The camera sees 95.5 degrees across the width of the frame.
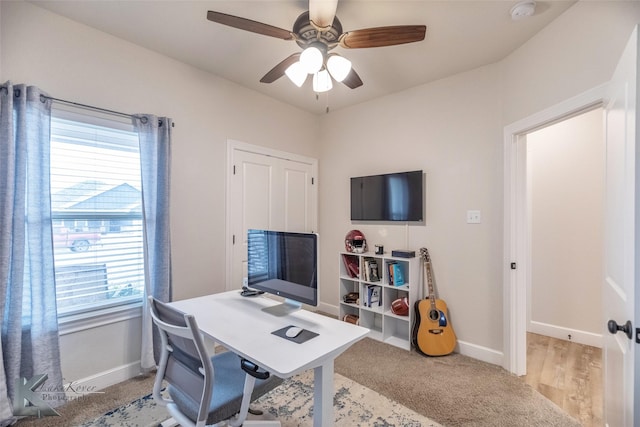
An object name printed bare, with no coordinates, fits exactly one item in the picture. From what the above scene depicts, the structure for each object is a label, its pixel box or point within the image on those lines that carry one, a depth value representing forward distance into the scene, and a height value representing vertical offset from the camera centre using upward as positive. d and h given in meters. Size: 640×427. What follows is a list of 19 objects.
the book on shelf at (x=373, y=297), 3.10 -0.91
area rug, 1.79 -1.30
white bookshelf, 2.83 -0.89
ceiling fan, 1.56 +1.03
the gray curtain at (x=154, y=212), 2.26 +0.01
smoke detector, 1.77 +1.26
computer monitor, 1.63 -0.33
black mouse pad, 1.38 -0.60
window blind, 1.98 +0.02
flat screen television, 2.96 +0.16
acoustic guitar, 2.63 -1.08
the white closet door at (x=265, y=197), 3.01 +0.18
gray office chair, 1.14 -0.74
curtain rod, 1.92 +0.76
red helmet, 3.29 -0.34
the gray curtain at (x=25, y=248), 1.69 -0.21
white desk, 1.20 -0.60
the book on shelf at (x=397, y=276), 2.92 -0.65
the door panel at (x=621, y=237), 1.06 -0.11
